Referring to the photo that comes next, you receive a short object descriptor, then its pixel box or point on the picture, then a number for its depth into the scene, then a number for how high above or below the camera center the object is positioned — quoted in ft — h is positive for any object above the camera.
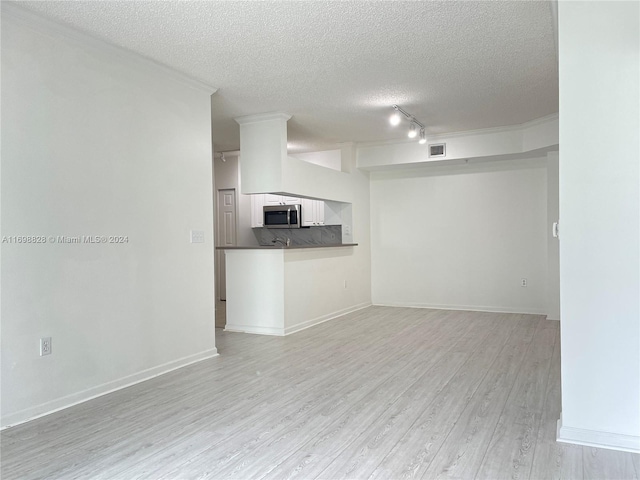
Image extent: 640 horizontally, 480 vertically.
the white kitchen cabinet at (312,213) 25.10 +1.26
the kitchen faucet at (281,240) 27.07 -0.22
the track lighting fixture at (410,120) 17.67 +4.69
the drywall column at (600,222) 7.90 +0.14
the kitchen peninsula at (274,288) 18.19 -2.11
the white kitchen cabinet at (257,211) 26.91 +1.49
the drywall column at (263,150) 18.21 +3.41
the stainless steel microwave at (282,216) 25.55 +1.14
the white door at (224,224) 27.14 +0.77
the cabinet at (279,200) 26.14 +2.04
